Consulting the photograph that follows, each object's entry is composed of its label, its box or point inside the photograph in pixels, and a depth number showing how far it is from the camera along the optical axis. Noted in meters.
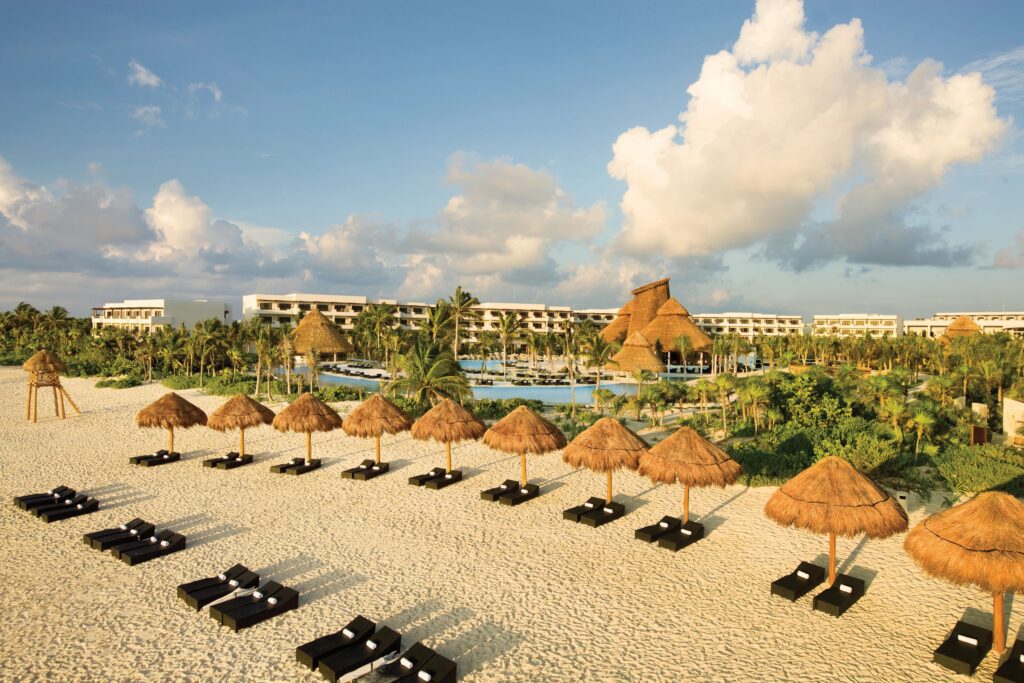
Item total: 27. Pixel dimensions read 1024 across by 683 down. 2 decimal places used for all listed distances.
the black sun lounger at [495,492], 13.56
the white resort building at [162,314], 67.30
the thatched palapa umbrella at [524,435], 13.85
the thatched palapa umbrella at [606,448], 12.38
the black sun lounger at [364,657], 6.86
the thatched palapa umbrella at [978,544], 7.04
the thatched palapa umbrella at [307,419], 16.40
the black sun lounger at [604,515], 11.92
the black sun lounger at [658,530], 11.10
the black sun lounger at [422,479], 14.84
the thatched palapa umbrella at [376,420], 16.12
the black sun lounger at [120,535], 10.68
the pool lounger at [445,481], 14.55
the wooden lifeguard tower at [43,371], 22.91
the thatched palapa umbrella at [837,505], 8.88
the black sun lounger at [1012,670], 6.69
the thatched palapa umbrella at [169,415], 17.14
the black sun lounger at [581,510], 12.20
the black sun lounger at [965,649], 7.02
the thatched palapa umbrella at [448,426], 15.05
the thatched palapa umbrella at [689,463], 11.19
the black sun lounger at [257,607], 8.06
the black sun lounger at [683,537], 10.73
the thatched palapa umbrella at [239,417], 16.64
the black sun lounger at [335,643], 7.12
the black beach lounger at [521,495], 13.38
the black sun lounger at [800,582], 8.85
